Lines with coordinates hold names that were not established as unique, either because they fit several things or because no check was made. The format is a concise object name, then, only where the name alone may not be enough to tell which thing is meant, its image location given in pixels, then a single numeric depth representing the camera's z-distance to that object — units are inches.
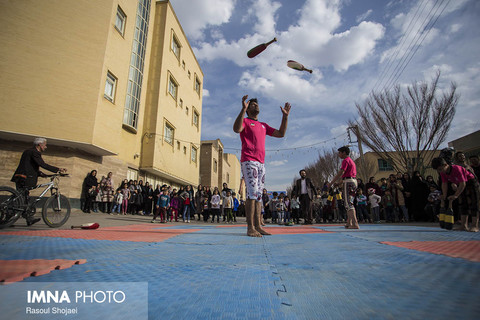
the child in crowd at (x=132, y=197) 497.7
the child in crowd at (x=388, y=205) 383.9
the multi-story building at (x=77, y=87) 399.9
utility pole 625.8
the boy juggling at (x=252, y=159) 143.1
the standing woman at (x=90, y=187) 429.7
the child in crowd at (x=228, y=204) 513.7
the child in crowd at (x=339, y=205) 427.7
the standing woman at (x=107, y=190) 449.1
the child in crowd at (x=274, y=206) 523.2
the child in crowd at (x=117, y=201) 463.4
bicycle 176.9
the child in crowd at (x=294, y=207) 488.7
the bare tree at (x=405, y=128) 485.1
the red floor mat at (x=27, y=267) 50.0
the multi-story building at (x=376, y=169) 974.5
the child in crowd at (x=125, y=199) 478.8
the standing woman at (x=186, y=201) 454.8
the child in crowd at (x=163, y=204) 361.1
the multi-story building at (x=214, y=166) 1241.4
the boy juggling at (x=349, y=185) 201.8
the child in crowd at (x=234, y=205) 543.8
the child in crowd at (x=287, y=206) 491.2
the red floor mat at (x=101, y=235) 129.3
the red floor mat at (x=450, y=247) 74.1
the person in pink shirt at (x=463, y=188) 178.2
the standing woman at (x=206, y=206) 513.0
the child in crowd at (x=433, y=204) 292.0
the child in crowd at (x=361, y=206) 391.5
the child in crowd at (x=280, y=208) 479.2
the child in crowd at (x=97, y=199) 441.7
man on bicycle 189.0
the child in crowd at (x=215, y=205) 496.4
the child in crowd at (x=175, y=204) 430.9
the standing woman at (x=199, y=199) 521.7
